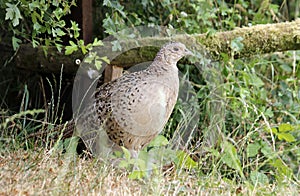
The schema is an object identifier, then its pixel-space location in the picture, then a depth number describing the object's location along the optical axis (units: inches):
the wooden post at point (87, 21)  359.0
